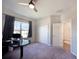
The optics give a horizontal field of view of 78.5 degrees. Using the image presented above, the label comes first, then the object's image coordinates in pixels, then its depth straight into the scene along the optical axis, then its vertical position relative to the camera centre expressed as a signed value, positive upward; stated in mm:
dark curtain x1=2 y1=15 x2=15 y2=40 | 3150 +149
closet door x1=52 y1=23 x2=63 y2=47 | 3914 -389
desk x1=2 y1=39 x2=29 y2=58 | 2229 -728
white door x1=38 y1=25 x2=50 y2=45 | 4388 -494
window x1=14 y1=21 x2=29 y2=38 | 3943 +116
